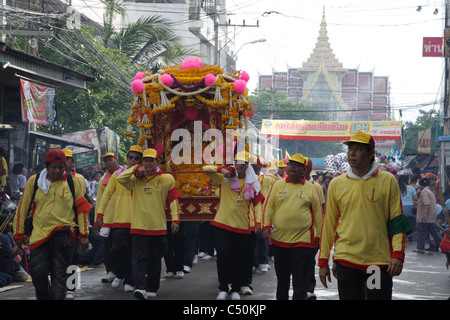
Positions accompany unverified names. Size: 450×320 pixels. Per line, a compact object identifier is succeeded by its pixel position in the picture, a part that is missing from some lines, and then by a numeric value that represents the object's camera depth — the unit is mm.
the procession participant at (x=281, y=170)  13562
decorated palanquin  11328
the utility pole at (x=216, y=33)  29084
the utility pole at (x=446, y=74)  25844
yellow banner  37406
